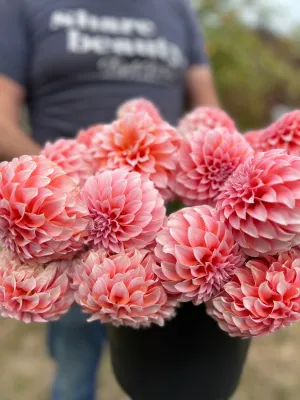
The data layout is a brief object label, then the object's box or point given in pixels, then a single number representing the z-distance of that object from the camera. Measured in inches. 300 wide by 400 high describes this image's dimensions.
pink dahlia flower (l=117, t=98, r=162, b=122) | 18.2
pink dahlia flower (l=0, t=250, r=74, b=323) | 14.2
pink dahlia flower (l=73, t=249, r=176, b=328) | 13.7
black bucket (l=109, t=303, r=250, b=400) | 18.0
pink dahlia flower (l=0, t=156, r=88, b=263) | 13.2
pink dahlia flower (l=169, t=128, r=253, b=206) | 15.5
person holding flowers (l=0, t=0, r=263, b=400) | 13.5
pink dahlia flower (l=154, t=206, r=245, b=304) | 13.4
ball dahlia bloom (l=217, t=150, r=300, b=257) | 12.5
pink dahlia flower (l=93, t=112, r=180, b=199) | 15.6
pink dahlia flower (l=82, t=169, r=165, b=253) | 13.9
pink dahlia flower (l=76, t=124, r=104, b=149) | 18.0
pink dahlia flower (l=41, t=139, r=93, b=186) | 16.2
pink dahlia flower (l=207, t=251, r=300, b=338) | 13.4
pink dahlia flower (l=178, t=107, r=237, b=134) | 18.6
